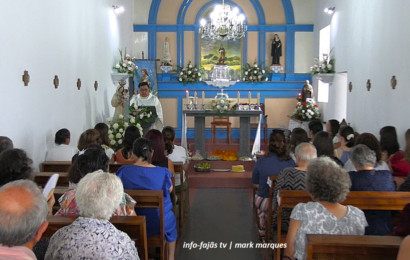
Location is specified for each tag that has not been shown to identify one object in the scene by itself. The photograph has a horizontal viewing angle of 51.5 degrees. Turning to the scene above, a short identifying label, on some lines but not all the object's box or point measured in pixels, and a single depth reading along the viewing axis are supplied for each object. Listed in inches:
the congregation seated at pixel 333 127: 289.3
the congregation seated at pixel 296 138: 202.2
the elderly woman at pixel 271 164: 188.1
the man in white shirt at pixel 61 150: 232.2
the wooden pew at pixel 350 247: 85.6
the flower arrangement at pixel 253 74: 513.3
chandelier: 401.4
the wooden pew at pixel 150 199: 137.0
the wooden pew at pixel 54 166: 215.8
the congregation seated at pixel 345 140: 225.4
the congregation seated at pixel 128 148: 200.1
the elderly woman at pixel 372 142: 175.9
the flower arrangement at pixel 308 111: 437.4
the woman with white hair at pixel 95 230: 84.1
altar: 374.0
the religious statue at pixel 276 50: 512.4
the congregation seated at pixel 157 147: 169.9
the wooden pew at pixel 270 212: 168.9
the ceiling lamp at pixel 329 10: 419.0
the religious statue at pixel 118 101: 352.5
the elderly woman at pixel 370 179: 137.4
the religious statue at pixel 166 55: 519.1
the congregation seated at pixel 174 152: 219.1
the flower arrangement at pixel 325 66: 420.8
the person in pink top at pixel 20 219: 68.7
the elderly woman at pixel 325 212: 107.7
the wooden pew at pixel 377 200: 128.3
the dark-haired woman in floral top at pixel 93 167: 119.8
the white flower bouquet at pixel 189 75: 514.3
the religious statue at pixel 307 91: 463.6
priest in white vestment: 360.8
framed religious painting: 532.1
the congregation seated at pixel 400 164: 188.7
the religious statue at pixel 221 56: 496.7
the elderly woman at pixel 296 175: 149.6
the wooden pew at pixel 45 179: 176.7
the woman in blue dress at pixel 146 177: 150.0
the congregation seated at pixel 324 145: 181.8
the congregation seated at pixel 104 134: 229.9
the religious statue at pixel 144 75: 438.9
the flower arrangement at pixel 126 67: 422.6
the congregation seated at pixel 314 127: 259.4
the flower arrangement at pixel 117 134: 302.0
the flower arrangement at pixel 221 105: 376.2
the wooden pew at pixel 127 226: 101.3
